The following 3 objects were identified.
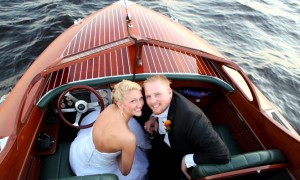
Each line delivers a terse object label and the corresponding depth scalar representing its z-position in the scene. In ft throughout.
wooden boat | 6.91
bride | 6.63
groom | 6.53
